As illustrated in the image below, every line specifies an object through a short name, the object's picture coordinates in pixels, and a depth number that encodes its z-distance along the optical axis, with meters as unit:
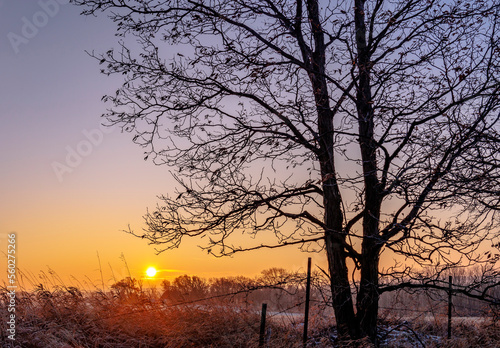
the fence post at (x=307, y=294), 9.54
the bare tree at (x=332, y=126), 9.31
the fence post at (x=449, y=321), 12.02
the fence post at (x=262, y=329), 9.30
